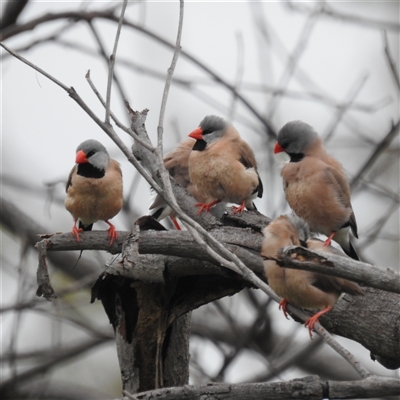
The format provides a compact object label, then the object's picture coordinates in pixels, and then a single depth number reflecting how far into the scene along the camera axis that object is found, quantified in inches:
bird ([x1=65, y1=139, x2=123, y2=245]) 410.0
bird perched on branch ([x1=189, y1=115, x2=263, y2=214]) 431.5
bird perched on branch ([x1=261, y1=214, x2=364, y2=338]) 295.0
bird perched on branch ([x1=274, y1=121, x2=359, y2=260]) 380.2
